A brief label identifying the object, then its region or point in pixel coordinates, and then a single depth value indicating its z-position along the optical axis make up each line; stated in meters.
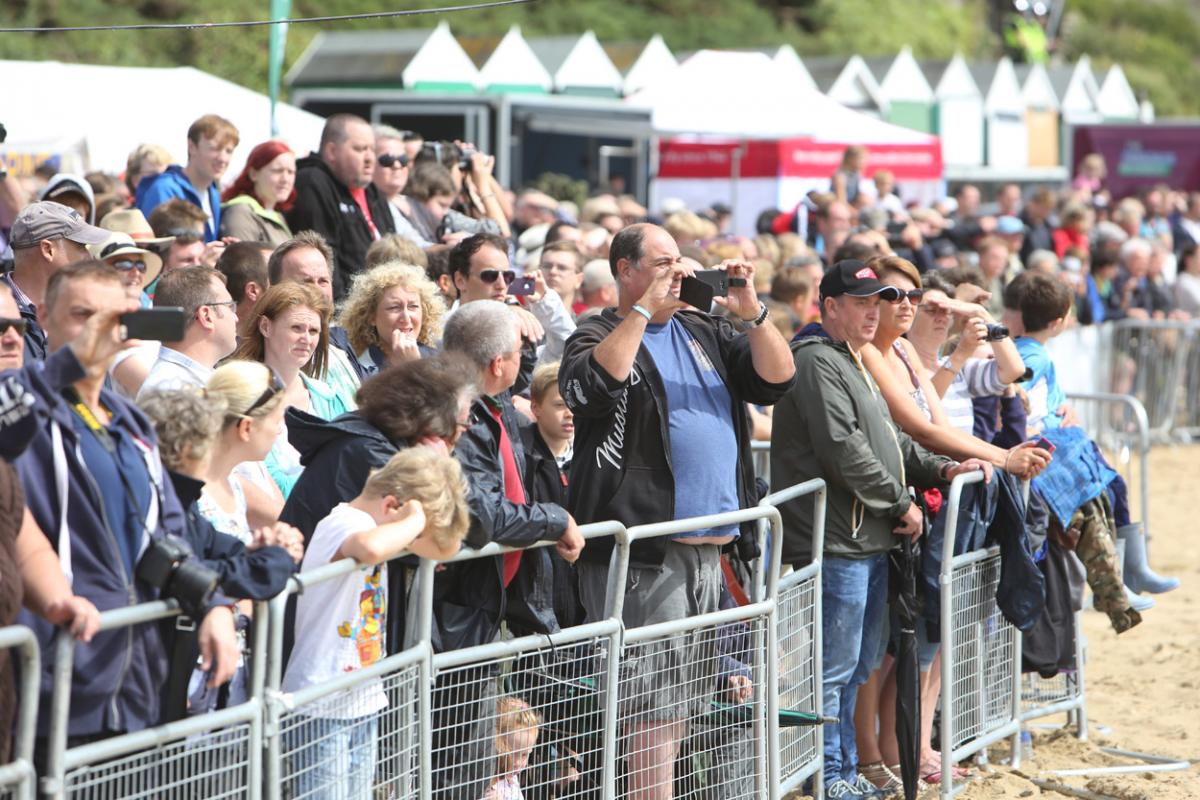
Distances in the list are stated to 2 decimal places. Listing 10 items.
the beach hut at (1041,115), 53.00
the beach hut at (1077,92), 55.69
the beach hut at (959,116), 49.44
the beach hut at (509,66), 38.16
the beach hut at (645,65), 41.74
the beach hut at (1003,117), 50.34
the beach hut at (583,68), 41.50
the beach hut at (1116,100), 57.66
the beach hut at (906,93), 48.59
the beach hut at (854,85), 47.03
